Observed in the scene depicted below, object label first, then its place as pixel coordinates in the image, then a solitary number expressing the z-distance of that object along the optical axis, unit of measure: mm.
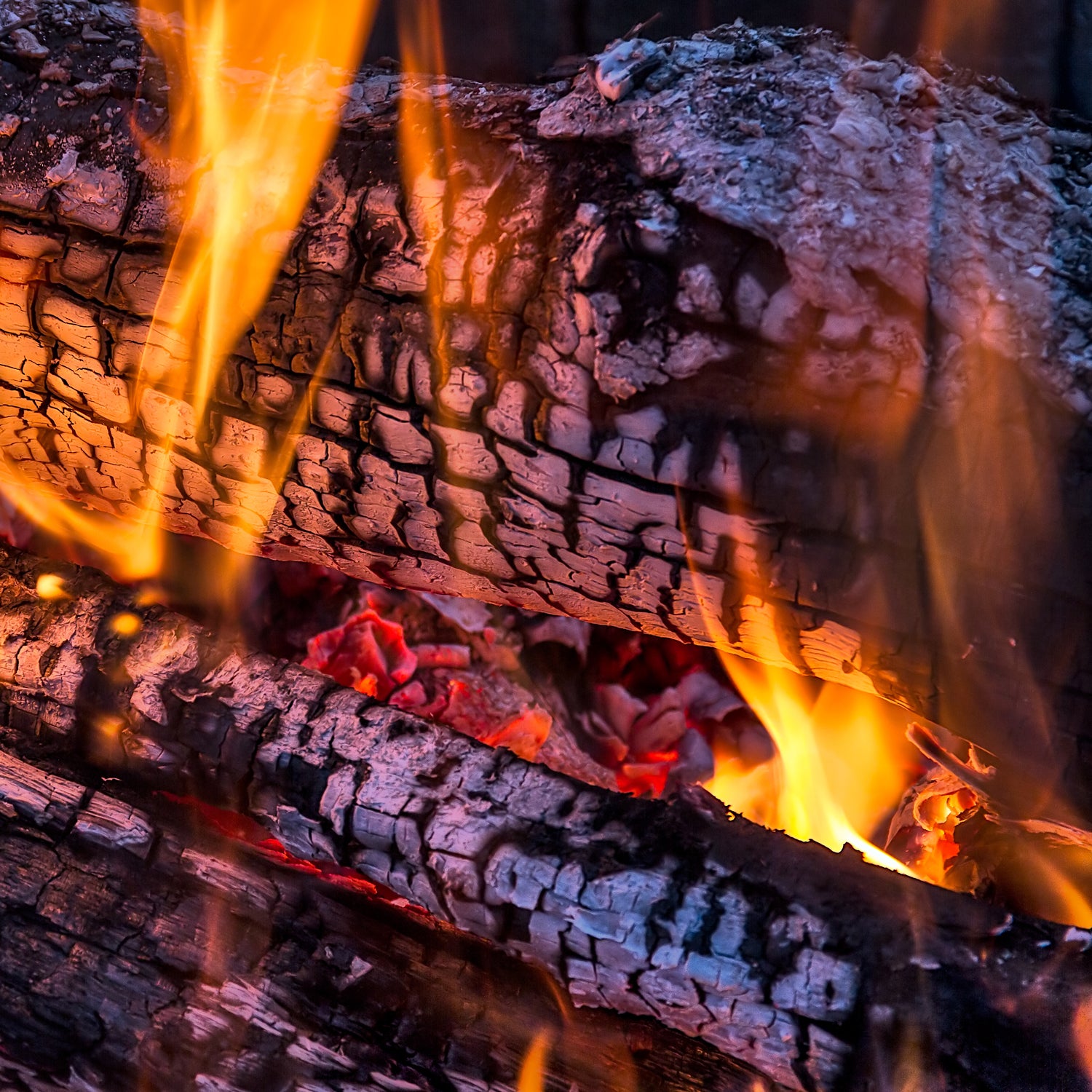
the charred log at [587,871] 759
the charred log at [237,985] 797
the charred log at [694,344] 747
